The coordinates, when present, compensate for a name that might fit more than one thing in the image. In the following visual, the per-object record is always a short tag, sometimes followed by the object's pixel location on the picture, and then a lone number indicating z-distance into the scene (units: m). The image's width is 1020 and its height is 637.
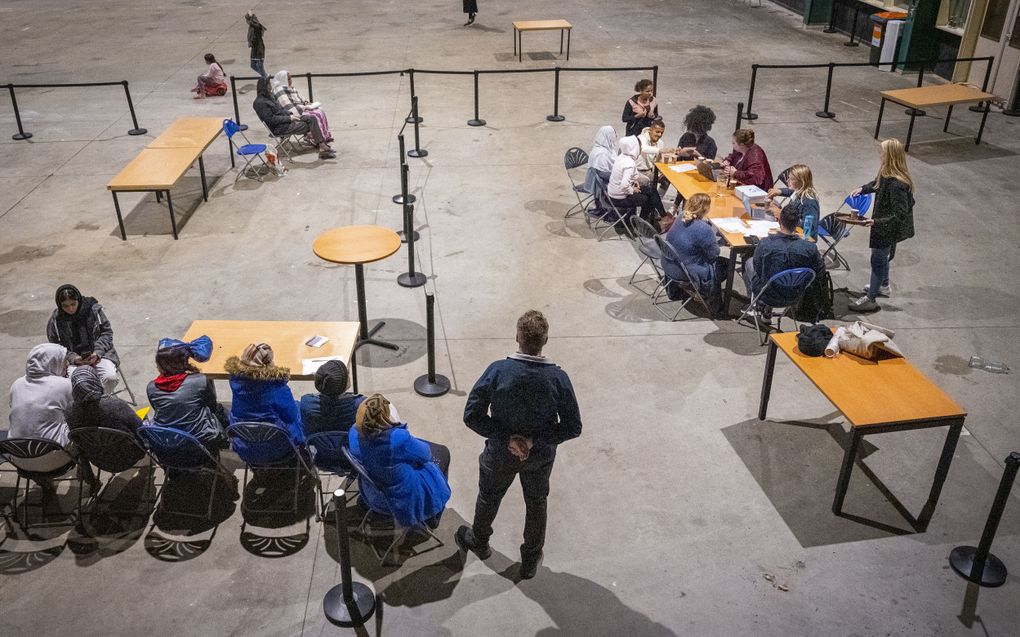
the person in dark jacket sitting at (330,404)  5.08
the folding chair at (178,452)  5.13
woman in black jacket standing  7.42
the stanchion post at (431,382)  6.52
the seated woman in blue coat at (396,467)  4.60
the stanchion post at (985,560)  4.71
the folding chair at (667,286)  7.56
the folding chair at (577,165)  9.84
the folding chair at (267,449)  5.08
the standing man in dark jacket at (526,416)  4.35
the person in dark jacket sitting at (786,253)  6.82
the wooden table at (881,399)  5.11
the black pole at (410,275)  8.24
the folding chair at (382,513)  4.80
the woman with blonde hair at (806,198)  7.44
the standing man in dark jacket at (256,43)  14.39
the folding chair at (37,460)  5.06
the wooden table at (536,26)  16.86
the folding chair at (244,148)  10.89
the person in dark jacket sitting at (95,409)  5.16
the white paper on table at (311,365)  5.66
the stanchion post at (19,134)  12.77
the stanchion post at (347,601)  4.61
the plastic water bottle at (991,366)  7.00
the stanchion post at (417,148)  11.41
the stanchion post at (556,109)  13.19
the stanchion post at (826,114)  13.42
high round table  6.95
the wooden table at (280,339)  5.76
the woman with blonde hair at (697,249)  7.40
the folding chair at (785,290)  6.78
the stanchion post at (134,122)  12.91
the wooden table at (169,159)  9.20
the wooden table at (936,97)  11.81
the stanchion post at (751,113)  13.05
